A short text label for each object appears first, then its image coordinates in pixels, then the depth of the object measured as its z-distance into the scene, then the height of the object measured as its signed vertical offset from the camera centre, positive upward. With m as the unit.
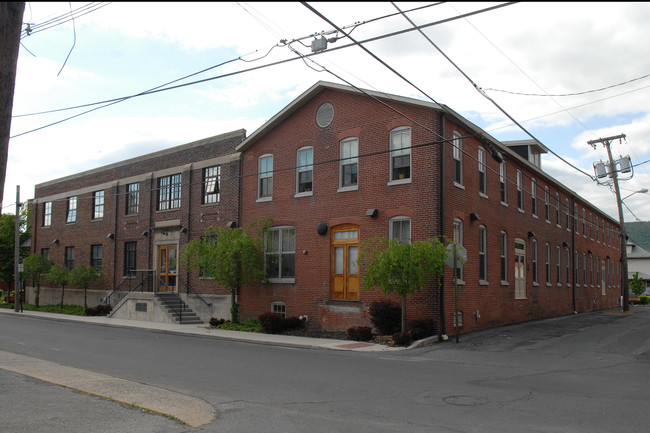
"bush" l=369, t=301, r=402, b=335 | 18.33 -1.41
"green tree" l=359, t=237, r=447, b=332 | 16.75 +0.20
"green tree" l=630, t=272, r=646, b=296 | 61.84 -1.06
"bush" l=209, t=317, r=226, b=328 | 23.20 -2.06
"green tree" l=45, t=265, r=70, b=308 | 32.59 -0.32
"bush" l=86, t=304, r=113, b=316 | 29.64 -2.08
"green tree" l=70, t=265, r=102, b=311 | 31.33 -0.30
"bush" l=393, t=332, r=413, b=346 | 16.86 -1.93
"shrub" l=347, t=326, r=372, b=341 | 18.30 -1.94
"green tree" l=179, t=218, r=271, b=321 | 22.19 +0.60
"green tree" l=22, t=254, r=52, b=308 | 35.25 +0.12
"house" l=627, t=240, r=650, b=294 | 71.44 +1.66
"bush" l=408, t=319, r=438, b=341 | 17.53 -1.70
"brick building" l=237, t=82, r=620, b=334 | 19.11 +2.57
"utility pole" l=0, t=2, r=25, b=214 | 5.28 +1.91
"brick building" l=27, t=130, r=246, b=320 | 25.98 +2.76
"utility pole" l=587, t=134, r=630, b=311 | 33.41 +4.72
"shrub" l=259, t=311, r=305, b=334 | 20.66 -1.85
